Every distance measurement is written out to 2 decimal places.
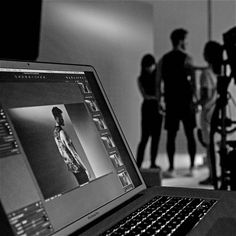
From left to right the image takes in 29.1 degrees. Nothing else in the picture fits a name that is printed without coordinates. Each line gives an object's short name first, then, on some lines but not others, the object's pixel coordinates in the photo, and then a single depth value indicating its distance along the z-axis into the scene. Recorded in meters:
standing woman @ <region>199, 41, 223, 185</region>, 3.27
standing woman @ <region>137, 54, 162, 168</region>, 3.95
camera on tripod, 2.08
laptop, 0.57
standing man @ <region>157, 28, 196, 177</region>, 3.65
